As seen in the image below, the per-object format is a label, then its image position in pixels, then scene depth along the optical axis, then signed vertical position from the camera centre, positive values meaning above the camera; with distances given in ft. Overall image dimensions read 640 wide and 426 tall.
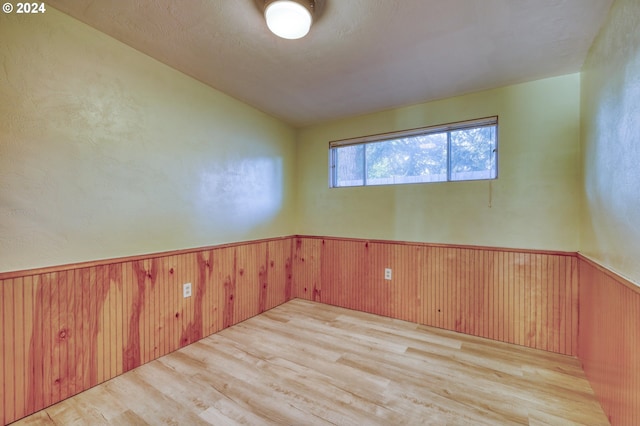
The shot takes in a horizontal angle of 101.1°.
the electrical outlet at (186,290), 7.60 -2.31
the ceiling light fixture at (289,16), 4.60 +3.53
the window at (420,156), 8.36 +2.06
